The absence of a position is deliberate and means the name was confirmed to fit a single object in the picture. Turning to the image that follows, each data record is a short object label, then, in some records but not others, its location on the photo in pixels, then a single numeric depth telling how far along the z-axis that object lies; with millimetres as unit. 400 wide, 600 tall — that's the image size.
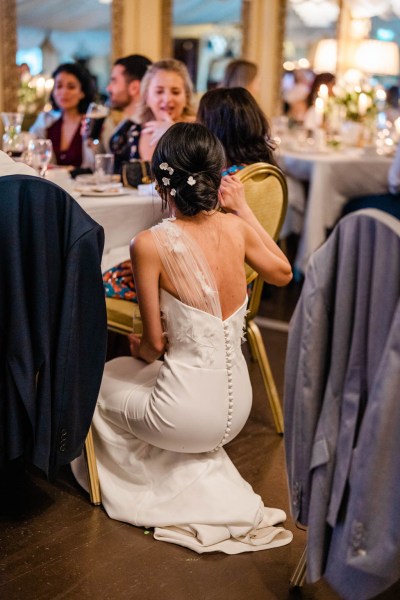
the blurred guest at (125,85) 4402
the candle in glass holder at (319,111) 6047
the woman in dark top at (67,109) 4456
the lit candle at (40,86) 4938
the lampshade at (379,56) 7430
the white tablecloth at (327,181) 4891
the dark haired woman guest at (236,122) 2635
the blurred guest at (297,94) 7020
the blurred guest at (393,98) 7384
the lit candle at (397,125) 6336
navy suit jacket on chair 1953
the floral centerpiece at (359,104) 5812
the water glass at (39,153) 2969
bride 2123
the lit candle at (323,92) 6371
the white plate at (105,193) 2877
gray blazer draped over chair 1434
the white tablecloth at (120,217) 2756
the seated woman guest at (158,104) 3633
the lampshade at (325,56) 7375
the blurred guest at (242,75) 5121
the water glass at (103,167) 3131
